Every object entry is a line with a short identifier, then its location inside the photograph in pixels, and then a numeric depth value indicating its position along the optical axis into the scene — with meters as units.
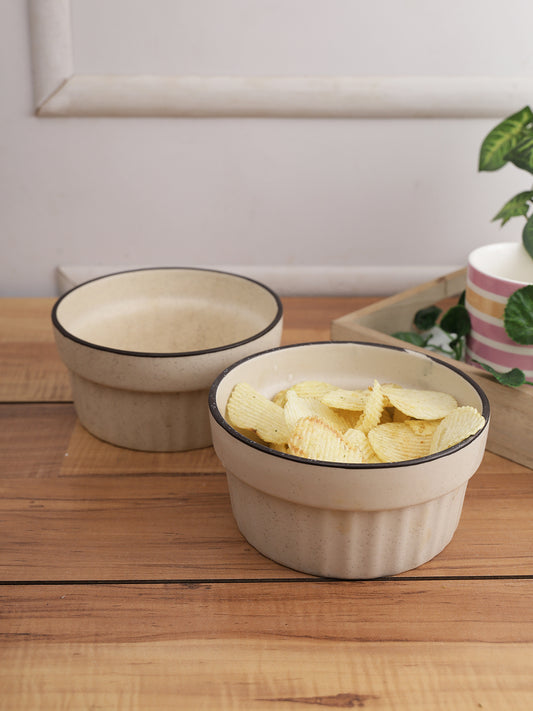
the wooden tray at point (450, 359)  0.62
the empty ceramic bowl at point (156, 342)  0.60
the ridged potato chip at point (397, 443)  0.50
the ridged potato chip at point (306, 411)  0.52
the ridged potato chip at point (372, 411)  0.54
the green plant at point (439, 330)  0.71
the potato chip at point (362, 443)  0.51
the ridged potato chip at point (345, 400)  0.56
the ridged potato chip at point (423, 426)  0.54
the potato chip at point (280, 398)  0.58
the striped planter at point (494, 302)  0.66
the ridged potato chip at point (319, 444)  0.47
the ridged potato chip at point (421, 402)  0.53
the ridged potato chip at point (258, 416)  0.51
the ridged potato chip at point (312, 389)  0.59
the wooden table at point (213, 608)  0.41
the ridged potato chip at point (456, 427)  0.48
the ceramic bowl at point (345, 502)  0.45
